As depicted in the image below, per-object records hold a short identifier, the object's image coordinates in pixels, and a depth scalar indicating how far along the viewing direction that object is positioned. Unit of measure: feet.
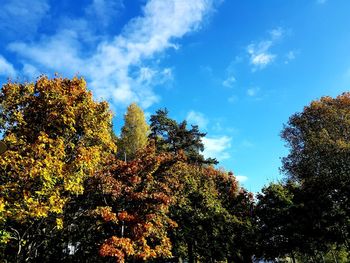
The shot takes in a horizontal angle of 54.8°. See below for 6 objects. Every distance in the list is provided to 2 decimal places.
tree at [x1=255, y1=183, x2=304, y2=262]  90.48
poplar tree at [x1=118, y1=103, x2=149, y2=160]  177.36
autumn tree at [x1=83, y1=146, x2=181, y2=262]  54.44
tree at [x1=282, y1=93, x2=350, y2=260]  90.68
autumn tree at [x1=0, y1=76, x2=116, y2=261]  44.06
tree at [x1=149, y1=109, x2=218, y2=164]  143.02
